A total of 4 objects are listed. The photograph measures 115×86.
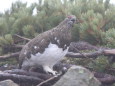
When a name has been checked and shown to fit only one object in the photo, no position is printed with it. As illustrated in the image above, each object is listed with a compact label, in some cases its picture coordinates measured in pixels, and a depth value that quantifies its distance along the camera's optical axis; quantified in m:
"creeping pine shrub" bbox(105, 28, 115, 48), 6.17
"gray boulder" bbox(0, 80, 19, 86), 5.45
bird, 5.77
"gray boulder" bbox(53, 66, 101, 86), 5.39
